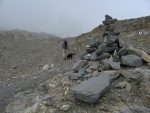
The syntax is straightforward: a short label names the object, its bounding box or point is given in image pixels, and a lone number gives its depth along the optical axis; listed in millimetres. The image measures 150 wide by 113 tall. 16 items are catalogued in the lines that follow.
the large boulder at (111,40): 5043
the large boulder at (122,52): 4645
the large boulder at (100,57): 4811
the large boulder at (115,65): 4411
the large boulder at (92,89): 3680
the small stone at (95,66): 4589
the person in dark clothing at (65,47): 9694
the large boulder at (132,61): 4429
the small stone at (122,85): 4013
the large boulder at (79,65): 4718
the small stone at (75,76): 4411
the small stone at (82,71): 4500
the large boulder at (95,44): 5506
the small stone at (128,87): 3951
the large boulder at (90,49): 5363
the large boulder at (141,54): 4552
